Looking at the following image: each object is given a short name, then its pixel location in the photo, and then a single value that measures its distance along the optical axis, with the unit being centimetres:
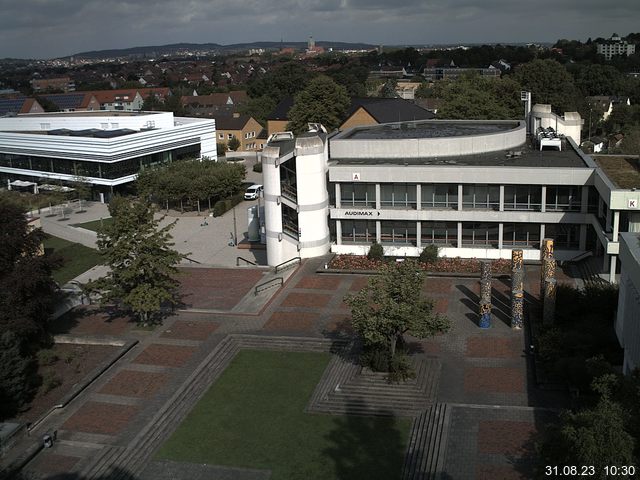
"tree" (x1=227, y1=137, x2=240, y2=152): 9419
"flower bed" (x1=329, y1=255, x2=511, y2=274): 3769
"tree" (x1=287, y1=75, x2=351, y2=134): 8138
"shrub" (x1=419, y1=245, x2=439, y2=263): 3888
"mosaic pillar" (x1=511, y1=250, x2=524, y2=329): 2944
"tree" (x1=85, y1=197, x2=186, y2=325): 3028
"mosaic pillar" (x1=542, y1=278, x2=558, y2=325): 2873
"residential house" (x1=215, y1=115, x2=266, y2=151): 9506
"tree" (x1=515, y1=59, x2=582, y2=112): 8650
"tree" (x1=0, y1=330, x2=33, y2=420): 2436
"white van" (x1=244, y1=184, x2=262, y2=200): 6456
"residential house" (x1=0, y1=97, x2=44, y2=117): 12477
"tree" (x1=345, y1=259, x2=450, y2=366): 2512
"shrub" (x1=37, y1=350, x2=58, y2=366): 2869
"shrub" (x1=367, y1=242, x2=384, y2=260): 3969
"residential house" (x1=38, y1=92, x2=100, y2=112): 13838
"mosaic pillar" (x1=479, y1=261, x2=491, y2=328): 3002
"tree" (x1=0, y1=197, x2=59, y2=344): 2789
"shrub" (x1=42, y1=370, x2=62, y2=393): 2645
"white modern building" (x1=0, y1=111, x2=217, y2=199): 6756
